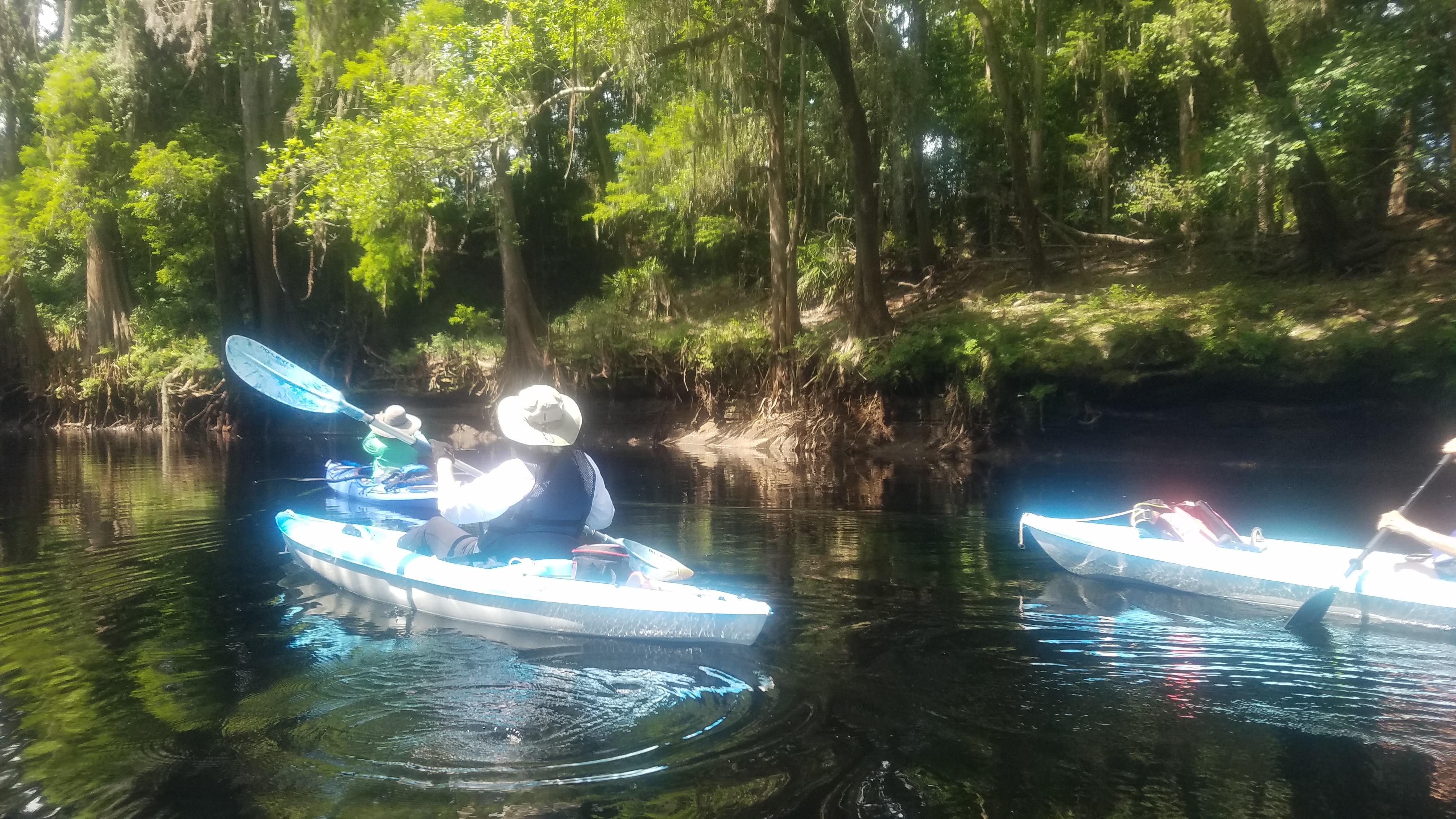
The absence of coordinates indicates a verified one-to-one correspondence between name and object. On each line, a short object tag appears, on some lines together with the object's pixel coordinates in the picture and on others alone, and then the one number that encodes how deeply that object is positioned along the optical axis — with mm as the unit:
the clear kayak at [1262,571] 5785
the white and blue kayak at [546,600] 5254
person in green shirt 10594
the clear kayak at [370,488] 10188
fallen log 18062
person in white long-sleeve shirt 5141
